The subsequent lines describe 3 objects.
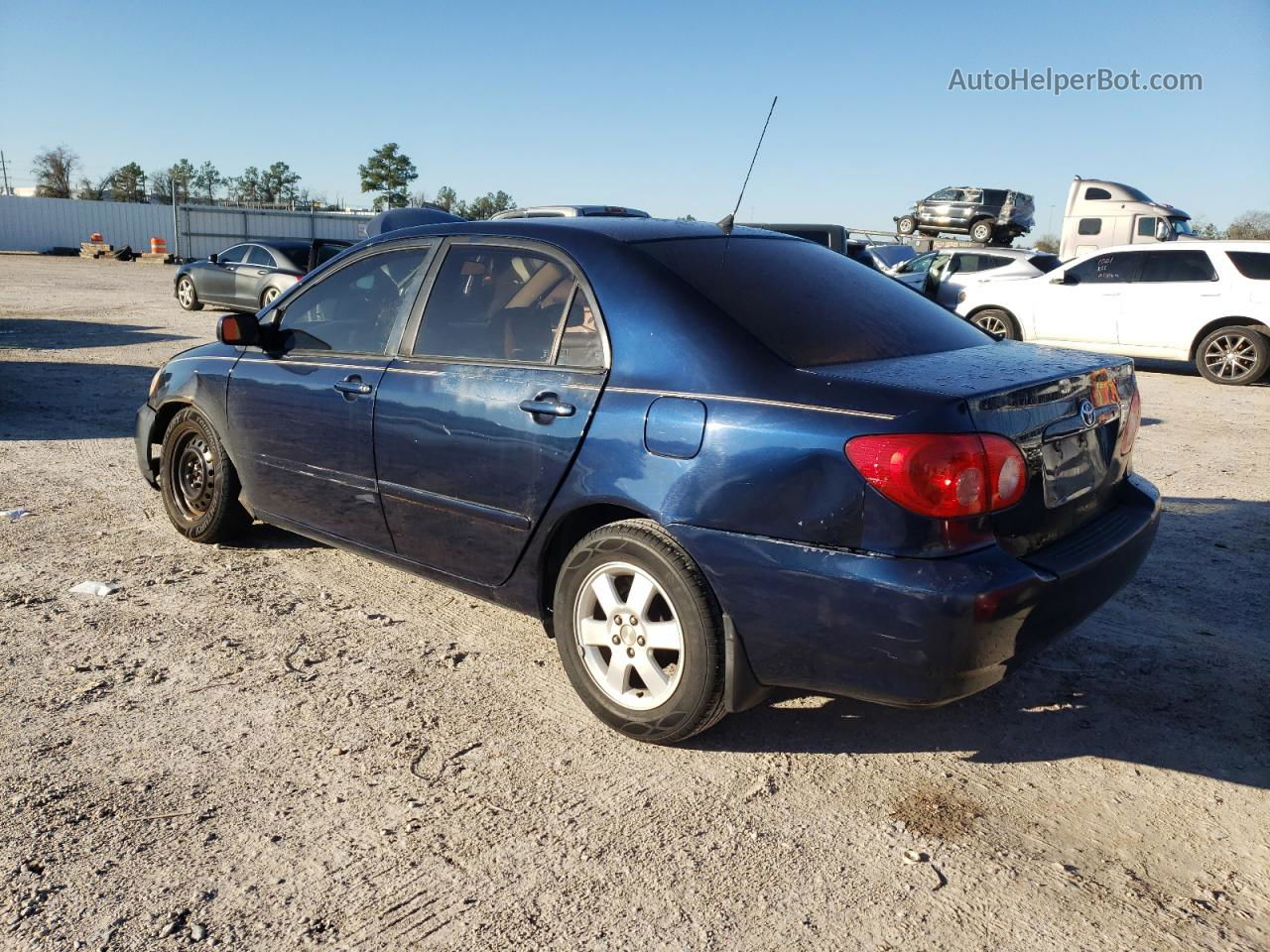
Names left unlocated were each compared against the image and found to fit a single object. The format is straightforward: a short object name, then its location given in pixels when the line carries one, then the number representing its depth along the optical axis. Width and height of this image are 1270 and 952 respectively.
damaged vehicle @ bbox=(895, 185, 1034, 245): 30.11
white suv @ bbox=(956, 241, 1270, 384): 12.23
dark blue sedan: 2.70
